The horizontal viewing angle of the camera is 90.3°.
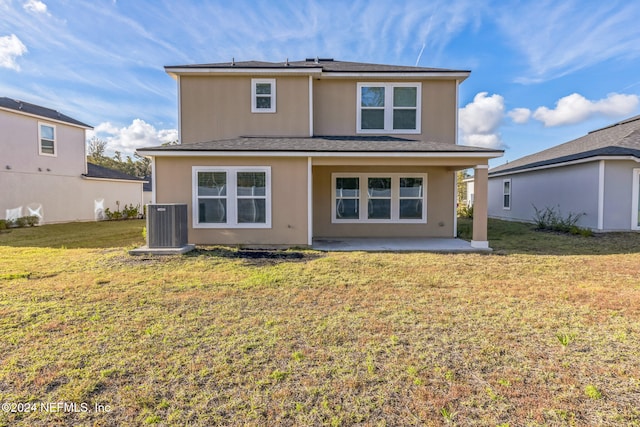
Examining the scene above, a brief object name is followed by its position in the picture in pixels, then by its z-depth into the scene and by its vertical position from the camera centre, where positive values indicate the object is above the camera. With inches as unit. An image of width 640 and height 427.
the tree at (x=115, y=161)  1695.4 +238.2
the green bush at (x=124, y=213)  782.5 -24.6
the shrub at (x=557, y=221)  461.4 -25.3
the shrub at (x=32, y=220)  597.0 -32.0
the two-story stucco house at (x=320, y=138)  347.9 +87.3
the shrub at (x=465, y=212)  724.7 -15.6
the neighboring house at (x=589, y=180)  456.4 +43.0
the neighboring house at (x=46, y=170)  579.2 +67.6
